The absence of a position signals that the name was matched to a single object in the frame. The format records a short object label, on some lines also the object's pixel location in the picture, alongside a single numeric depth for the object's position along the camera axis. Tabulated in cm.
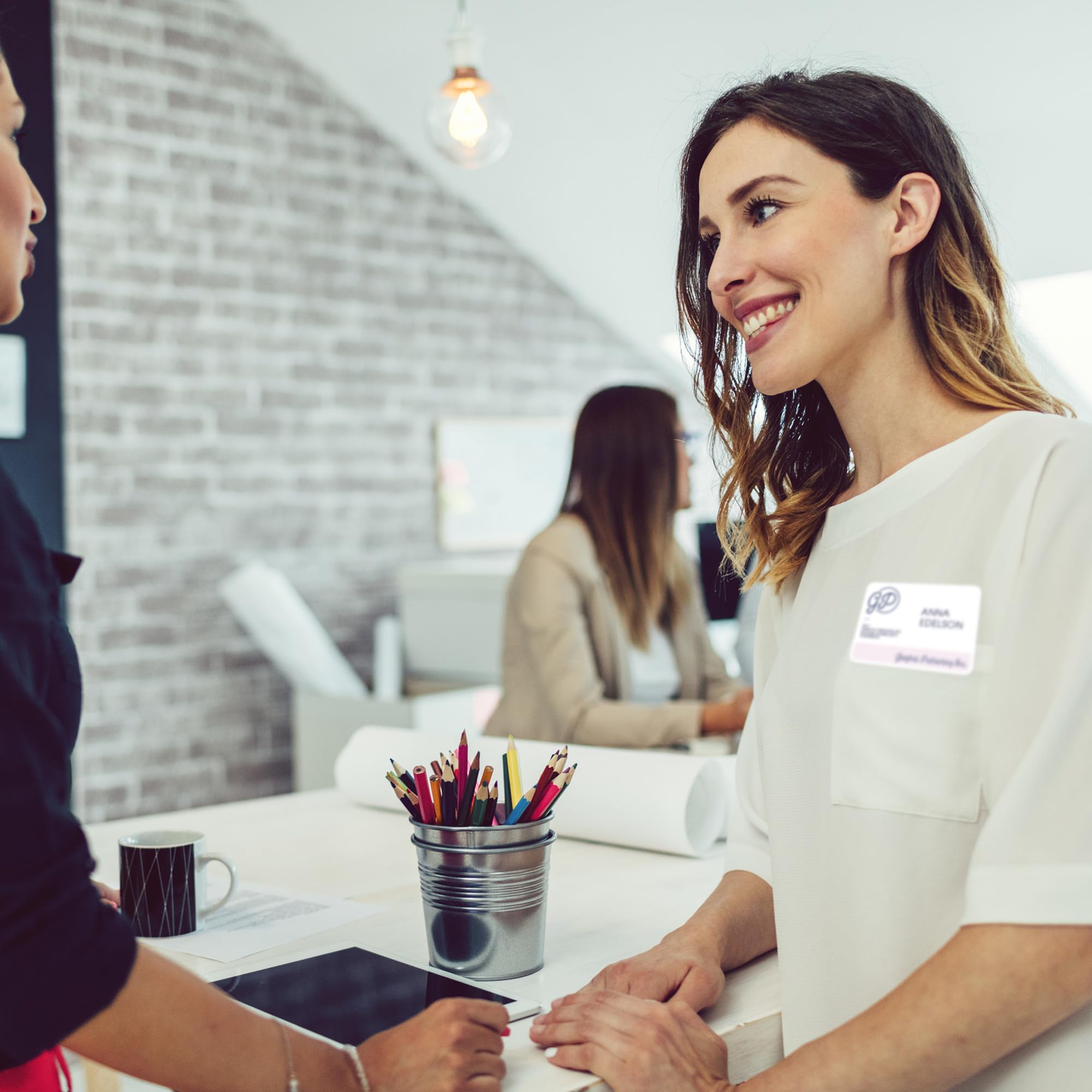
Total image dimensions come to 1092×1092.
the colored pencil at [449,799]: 104
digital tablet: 96
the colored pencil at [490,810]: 104
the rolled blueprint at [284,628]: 389
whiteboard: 477
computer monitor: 401
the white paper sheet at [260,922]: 116
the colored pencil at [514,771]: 110
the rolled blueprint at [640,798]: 149
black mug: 119
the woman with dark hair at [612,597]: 249
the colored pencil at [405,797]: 105
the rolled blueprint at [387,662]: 431
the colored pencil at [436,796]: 104
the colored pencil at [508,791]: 107
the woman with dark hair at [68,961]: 67
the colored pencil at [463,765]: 104
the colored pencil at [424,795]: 104
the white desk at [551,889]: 104
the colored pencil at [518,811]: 104
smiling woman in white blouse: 84
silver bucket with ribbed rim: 102
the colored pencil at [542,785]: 105
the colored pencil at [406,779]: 105
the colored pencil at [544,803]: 105
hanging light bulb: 266
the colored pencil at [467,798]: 104
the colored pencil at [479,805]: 102
